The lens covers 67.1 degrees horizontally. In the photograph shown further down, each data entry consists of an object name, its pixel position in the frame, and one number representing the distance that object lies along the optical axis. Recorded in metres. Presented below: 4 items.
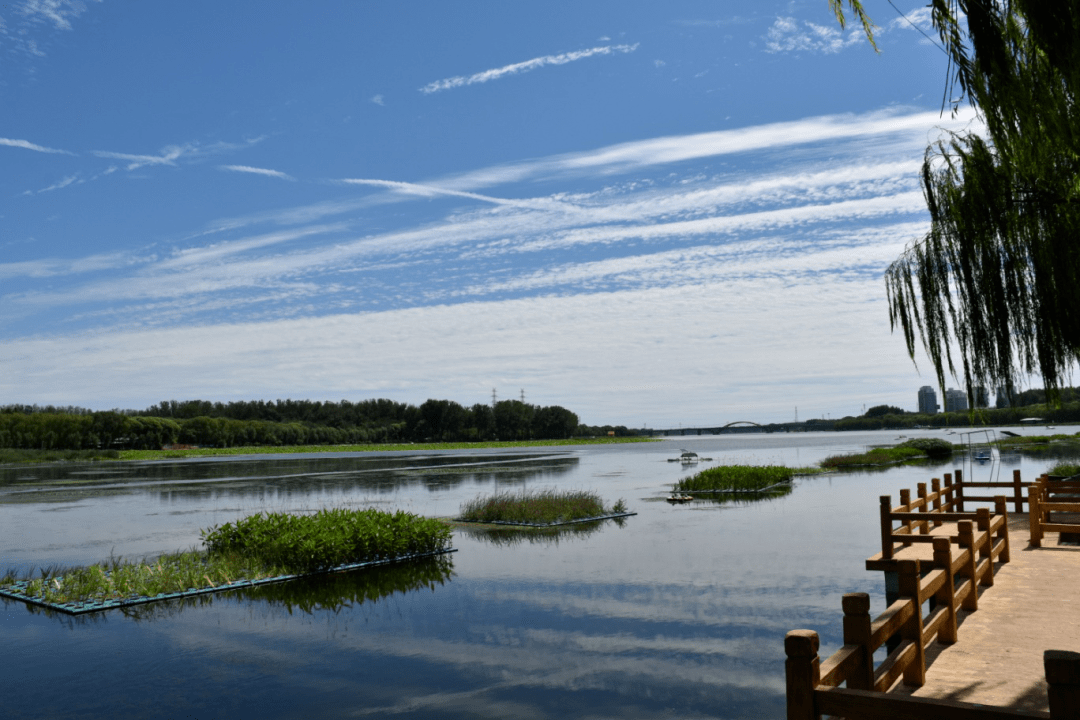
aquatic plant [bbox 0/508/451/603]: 18.22
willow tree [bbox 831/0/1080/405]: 5.35
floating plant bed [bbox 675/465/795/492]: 43.94
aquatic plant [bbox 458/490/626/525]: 31.36
